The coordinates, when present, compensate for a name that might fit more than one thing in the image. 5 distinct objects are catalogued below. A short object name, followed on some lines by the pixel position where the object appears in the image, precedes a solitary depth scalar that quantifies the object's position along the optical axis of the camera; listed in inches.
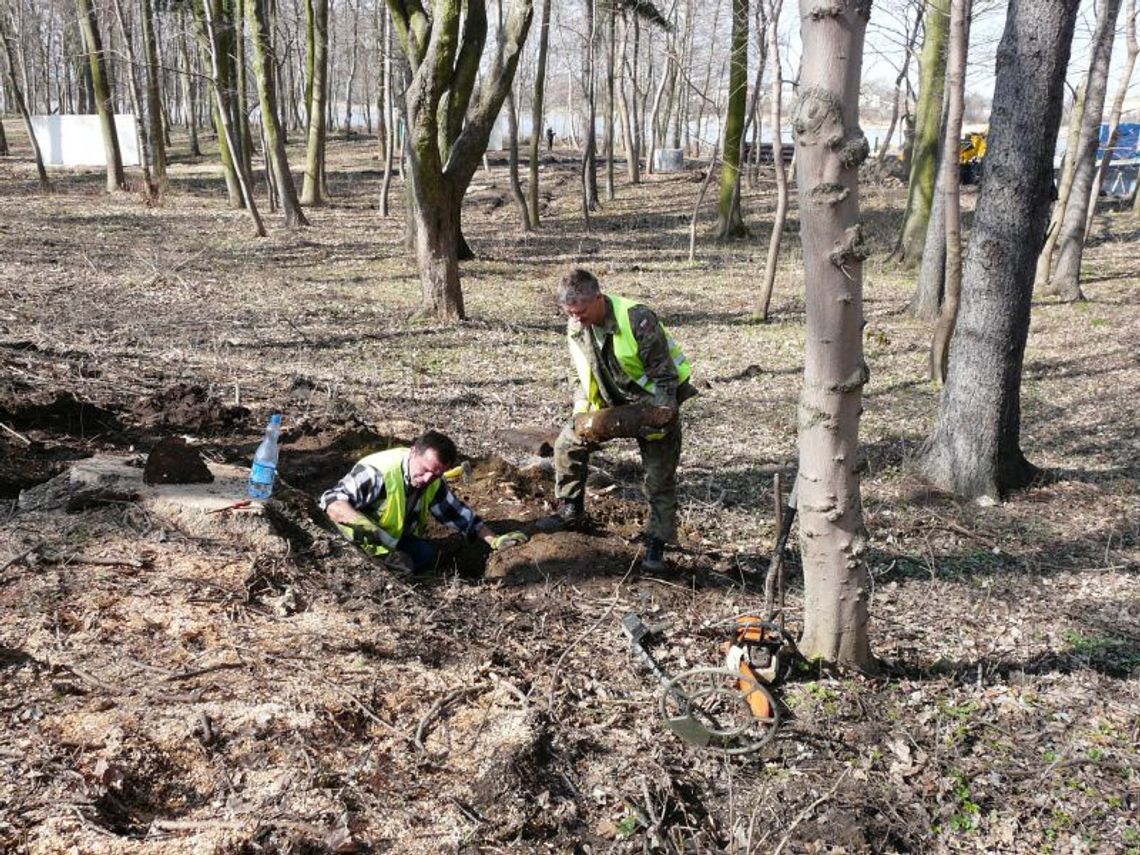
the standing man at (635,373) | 189.5
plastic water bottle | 189.0
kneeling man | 188.4
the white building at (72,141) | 1195.3
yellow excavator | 1178.6
